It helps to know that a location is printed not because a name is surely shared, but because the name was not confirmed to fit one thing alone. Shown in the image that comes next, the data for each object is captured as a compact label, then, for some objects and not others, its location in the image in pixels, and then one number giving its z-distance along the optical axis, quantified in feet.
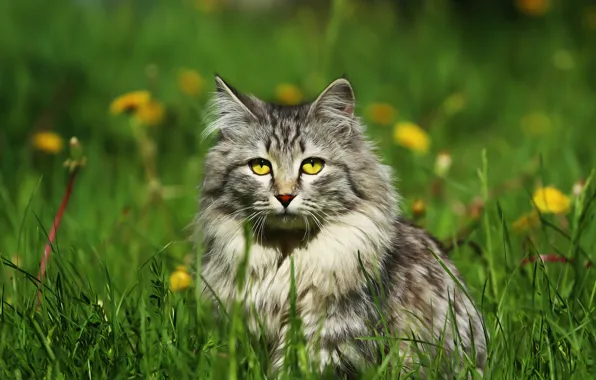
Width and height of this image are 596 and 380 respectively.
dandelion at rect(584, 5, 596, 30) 55.01
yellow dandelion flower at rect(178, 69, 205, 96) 38.32
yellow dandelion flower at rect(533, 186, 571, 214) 24.57
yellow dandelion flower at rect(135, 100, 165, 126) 31.12
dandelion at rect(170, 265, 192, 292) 23.09
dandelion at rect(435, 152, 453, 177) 28.76
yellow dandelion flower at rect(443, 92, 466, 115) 35.91
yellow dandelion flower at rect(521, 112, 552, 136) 42.93
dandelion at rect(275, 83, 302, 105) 38.99
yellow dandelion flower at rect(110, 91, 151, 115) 27.22
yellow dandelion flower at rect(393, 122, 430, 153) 31.68
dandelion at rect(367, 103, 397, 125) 37.81
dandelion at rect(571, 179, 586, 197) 25.63
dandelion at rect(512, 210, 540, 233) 26.03
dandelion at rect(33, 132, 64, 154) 29.25
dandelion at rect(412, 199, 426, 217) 25.72
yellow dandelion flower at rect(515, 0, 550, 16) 48.26
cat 20.06
